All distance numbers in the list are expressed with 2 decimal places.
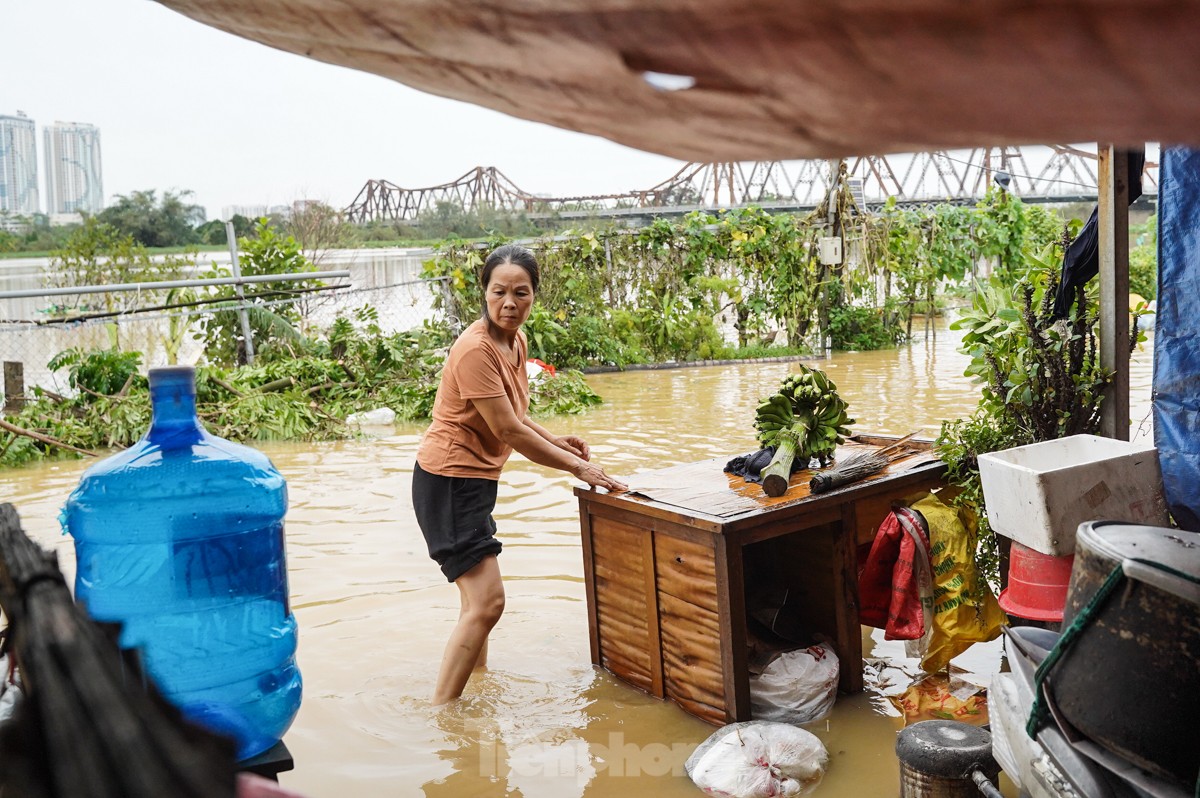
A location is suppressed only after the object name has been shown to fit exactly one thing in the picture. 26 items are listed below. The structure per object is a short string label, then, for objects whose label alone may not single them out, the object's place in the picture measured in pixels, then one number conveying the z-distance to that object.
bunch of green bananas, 4.50
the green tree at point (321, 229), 24.58
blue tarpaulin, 3.97
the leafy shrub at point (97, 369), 10.87
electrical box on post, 15.63
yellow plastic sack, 4.03
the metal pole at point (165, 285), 9.60
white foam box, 3.38
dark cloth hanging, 4.24
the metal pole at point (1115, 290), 4.05
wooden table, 3.71
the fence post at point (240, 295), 12.24
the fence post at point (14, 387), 10.78
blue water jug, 1.96
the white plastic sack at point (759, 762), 3.34
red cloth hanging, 4.01
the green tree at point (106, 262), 16.23
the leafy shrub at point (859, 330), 16.20
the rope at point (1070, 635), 2.13
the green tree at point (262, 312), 13.06
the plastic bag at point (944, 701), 3.87
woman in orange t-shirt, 4.07
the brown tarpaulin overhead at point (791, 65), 0.31
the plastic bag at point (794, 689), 3.83
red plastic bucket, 3.41
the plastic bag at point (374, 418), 11.04
